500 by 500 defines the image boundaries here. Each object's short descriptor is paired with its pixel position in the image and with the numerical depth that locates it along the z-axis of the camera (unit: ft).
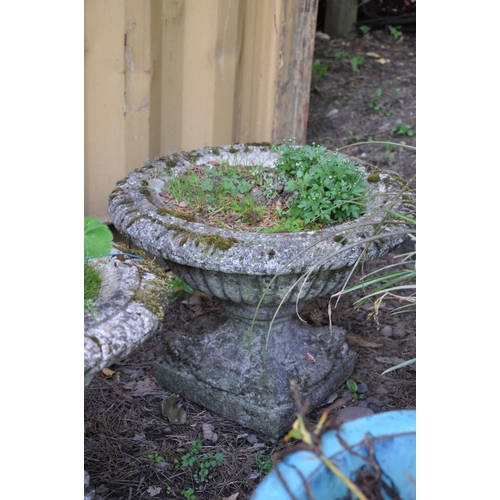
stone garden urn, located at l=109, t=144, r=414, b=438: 7.23
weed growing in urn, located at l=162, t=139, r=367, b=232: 8.21
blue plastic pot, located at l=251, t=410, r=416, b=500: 3.89
